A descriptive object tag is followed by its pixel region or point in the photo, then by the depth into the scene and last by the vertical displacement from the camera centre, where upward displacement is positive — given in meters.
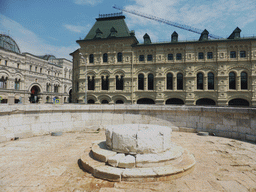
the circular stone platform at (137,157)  3.67 -1.70
